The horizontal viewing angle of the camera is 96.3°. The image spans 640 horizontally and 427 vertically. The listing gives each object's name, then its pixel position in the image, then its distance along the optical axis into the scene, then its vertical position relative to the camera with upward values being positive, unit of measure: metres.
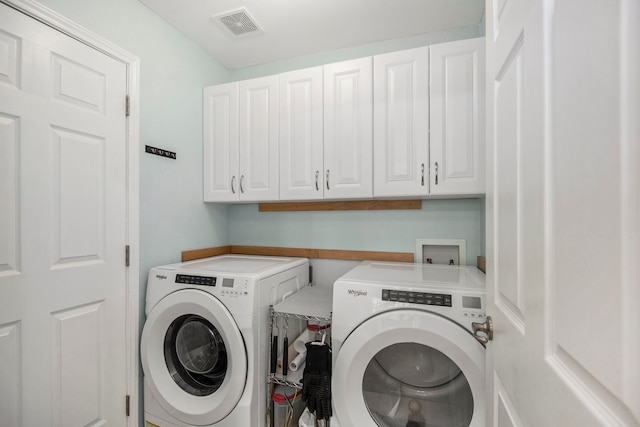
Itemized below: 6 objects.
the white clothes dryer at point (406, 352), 1.14 -0.59
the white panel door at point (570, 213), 0.32 +0.00
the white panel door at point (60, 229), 1.17 -0.07
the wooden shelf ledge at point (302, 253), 2.02 -0.30
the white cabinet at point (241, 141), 1.98 +0.52
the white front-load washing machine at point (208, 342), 1.40 -0.69
